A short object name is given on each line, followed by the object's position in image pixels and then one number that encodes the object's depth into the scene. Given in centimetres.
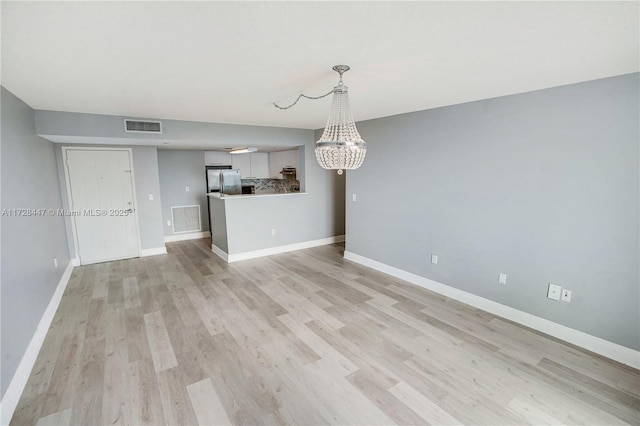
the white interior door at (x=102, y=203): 464
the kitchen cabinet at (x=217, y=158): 661
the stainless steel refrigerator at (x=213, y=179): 658
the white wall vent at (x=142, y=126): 379
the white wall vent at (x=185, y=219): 645
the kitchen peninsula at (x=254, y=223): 496
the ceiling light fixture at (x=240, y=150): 602
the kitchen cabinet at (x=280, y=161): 703
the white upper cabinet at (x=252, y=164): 716
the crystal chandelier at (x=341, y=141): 208
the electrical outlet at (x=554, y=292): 268
